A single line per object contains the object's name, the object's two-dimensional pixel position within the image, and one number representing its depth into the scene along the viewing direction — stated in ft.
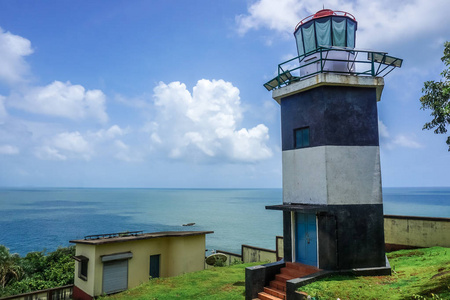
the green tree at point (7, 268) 76.74
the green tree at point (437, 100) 40.78
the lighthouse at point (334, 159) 37.94
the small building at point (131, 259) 55.62
